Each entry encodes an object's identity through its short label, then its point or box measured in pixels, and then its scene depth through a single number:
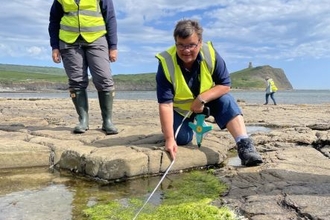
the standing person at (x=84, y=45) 5.16
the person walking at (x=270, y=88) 21.05
